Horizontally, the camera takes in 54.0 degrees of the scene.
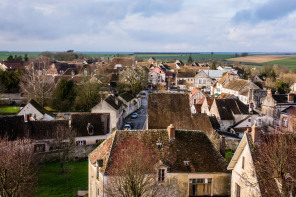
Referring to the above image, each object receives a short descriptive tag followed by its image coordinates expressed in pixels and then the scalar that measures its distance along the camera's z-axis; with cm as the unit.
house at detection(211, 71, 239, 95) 9250
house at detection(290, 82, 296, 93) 9019
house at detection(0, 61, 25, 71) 14548
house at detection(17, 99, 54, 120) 5579
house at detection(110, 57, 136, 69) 15325
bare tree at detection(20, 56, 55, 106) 7231
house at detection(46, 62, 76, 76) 12564
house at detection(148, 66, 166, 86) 12962
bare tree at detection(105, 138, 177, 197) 2331
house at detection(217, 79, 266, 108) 7412
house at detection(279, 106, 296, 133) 4817
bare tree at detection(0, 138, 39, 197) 2488
